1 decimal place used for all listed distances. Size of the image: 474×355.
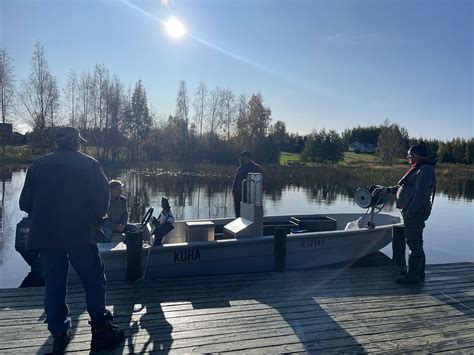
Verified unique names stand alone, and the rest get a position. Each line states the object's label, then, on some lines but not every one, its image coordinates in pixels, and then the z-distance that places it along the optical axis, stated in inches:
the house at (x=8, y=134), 1449.3
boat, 234.2
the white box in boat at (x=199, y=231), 257.3
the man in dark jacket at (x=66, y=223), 131.9
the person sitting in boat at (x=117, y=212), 247.8
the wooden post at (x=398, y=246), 279.3
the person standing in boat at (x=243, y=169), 331.9
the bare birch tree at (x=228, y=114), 2009.2
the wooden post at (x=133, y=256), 225.0
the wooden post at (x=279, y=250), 253.1
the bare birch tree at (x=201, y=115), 1994.3
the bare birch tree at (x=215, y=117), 1993.1
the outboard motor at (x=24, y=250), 242.8
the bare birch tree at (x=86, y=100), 1776.6
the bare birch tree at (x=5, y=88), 1507.1
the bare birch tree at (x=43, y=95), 1577.3
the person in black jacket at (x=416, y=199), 217.4
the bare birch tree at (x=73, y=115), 1728.7
